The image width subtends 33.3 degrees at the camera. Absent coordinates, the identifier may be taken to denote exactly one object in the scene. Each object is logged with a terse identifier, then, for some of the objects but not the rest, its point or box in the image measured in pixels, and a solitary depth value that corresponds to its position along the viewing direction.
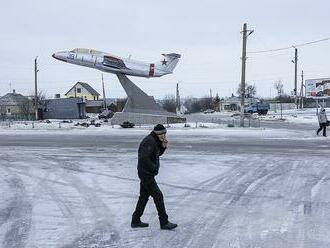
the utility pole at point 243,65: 39.84
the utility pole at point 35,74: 69.88
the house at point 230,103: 154.19
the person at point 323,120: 28.08
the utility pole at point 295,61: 76.15
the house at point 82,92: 136.62
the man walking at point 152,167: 8.13
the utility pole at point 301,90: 87.79
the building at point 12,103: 112.54
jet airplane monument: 43.38
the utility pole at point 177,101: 116.76
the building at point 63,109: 79.75
